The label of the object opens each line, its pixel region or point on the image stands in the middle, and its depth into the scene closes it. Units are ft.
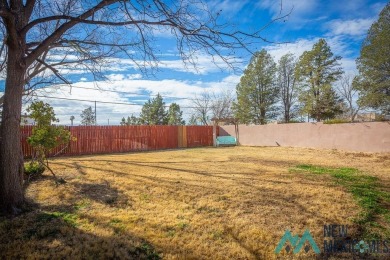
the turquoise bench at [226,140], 61.62
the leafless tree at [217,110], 104.63
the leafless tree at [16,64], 10.86
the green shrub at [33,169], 17.97
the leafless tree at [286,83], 85.15
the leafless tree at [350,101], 69.43
